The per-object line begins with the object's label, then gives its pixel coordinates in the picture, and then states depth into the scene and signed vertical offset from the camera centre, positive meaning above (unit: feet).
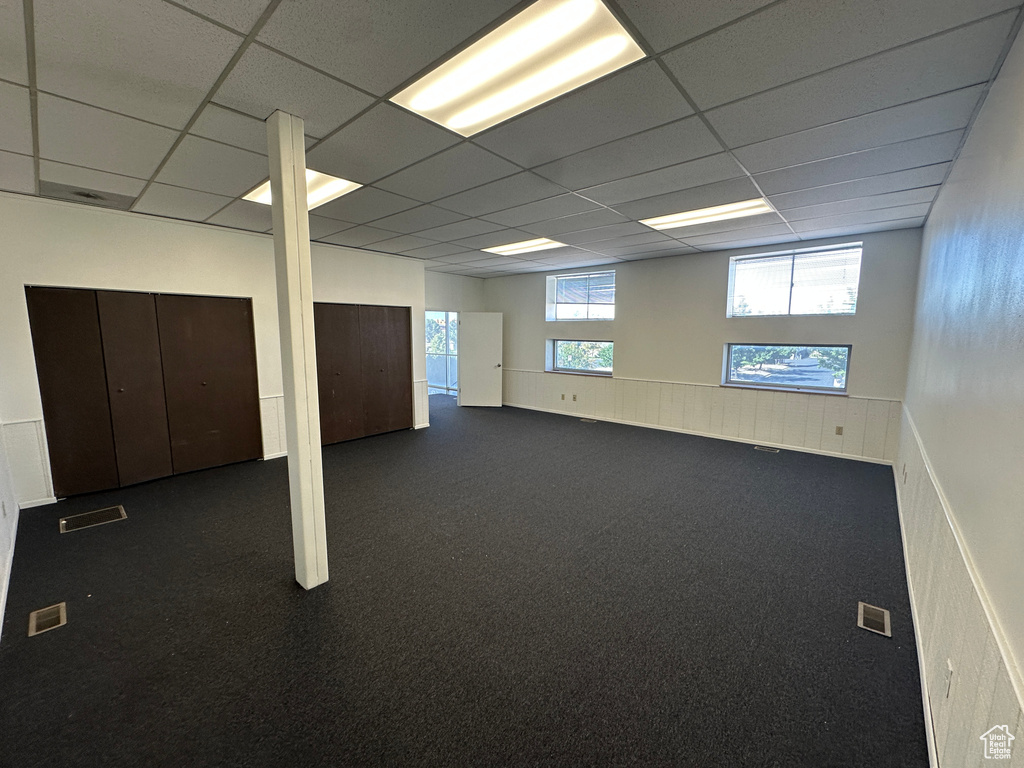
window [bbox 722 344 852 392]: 16.19 -1.08
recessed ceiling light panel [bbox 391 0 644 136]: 4.92 +3.78
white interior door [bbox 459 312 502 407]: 26.37 -1.12
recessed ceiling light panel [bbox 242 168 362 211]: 10.18 +3.90
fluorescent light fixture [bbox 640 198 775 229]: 11.81 +3.85
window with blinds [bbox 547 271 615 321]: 22.50 +2.49
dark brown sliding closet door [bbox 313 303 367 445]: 17.63 -1.40
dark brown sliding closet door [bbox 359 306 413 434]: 19.17 -1.34
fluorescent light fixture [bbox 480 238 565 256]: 16.83 +4.00
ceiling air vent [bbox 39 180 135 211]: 10.24 +3.75
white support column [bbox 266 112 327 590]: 7.11 -0.03
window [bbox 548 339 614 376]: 23.25 -0.93
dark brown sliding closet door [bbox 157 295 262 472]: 13.85 -1.41
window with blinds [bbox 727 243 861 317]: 15.61 +2.34
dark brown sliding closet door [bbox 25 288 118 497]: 11.57 -1.37
